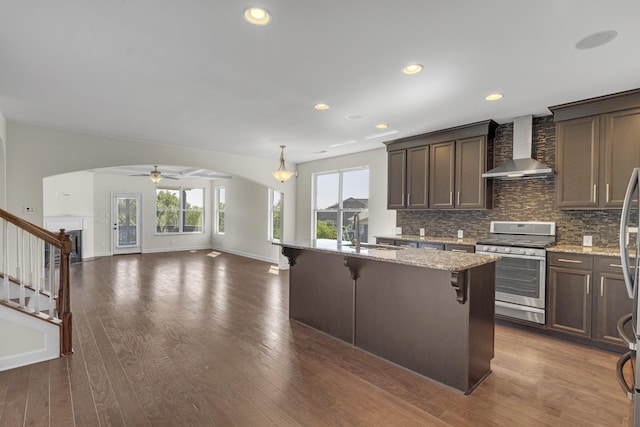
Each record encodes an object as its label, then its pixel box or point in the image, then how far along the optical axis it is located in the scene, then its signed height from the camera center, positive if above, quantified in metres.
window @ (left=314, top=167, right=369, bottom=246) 6.34 +0.19
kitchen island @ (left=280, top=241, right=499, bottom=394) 2.47 -0.87
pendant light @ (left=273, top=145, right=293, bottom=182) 5.28 +0.61
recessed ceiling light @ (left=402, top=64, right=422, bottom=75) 2.69 +1.24
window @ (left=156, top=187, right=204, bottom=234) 10.68 -0.02
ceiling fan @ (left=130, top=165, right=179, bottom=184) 7.58 +0.81
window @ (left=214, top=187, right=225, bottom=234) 11.18 -0.01
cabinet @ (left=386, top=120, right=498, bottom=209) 4.39 +0.67
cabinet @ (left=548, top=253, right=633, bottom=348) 3.12 -0.86
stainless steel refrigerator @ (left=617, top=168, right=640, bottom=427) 1.51 -0.50
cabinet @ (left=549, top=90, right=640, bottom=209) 3.25 +0.71
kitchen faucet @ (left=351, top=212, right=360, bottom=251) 3.37 -0.21
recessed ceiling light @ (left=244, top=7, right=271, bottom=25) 1.95 +1.24
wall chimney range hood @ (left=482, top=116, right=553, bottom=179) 3.93 +0.68
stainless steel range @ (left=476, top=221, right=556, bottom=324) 3.61 -0.66
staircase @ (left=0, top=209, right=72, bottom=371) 2.74 -1.06
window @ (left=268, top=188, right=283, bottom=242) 8.66 -0.15
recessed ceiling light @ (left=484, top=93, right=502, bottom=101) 3.33 +1.25
